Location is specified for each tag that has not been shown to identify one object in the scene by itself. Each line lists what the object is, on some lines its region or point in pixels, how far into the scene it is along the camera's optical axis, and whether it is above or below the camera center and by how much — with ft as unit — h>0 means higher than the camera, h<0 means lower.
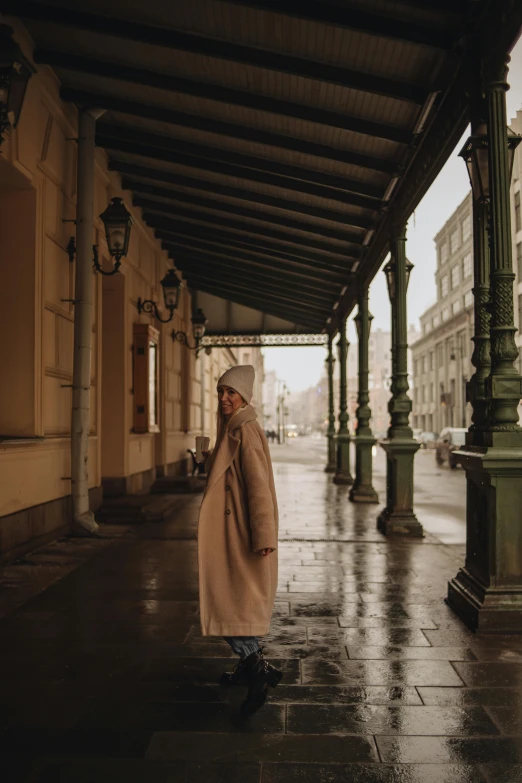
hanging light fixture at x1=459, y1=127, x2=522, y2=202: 16.57 +6.13
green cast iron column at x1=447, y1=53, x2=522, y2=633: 15.25 -0.76
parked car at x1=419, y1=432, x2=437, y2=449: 147.92 -4.42
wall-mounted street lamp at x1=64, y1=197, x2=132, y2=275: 26.45 +7.19
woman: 11.03 -2.07
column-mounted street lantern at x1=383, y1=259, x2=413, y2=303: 30.09 +6.21
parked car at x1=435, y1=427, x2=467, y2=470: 90.22 -3.13
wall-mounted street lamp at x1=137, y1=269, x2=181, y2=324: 39.93 +7.25
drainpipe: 25.88 +3.19
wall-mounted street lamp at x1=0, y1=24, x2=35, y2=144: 15.85 +8.01
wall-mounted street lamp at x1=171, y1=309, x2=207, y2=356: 53.21 +7.08
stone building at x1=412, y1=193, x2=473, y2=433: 178.70 +24.42
